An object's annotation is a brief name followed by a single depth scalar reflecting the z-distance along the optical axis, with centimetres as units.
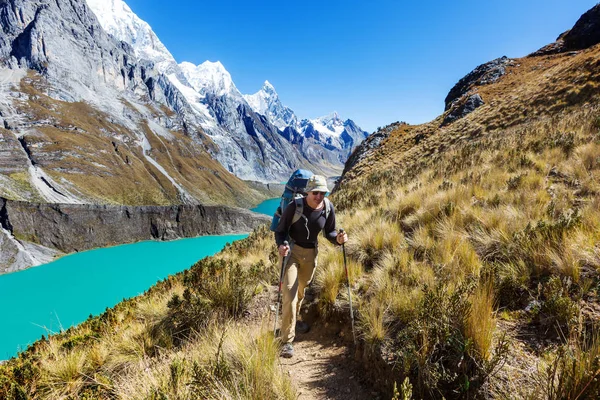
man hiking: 399
